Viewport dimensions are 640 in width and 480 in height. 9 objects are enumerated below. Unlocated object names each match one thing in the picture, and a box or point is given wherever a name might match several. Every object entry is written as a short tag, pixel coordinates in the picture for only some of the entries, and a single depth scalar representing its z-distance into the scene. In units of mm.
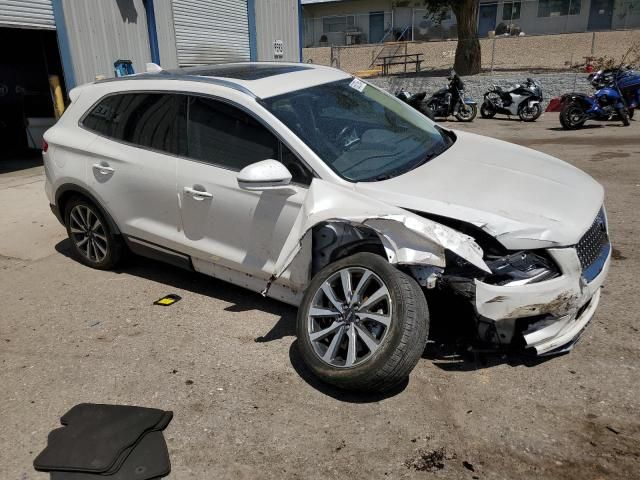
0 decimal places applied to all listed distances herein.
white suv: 2943
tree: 20219
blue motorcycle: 12203
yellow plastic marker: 4367
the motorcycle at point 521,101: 14266
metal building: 9938
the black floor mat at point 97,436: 2682
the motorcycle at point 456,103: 14742
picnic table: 27212
